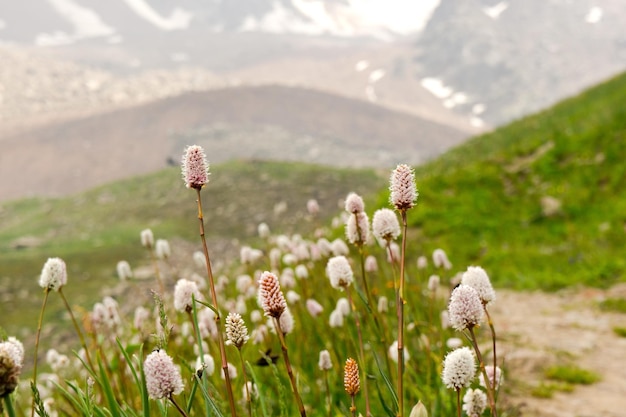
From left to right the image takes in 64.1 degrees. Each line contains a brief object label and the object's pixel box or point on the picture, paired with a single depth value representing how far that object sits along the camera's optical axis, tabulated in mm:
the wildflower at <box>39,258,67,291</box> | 2570
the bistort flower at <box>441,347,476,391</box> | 1761
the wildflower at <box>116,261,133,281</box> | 4766
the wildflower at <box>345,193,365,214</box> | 2455
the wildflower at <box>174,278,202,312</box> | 2357
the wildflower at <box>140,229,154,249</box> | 3877
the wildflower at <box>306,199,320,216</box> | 5629
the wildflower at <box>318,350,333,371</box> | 2678
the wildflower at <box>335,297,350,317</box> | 3742
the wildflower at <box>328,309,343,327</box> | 3625
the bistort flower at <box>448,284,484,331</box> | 1681
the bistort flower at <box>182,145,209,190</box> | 1712
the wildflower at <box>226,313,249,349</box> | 1694
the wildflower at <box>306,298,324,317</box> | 3771
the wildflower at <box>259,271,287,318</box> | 1638
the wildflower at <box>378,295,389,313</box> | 3462
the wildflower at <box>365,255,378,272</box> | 4617
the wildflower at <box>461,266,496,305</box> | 2061
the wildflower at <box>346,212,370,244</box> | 2416
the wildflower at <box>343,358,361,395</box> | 1677
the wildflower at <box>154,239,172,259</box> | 4230
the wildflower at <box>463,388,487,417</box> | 2129
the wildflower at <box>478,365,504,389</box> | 2401
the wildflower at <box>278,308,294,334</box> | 2243
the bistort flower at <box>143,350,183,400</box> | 1638
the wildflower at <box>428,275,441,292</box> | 4225
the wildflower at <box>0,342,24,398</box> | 1271
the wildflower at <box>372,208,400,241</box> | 2277
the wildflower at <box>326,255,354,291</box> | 2391
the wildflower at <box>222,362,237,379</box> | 2931
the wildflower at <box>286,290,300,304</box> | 4402
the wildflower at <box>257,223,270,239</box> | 6105
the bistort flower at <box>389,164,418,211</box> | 1632
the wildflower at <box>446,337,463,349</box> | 3648
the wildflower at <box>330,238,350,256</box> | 4445
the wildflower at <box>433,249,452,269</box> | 4375
